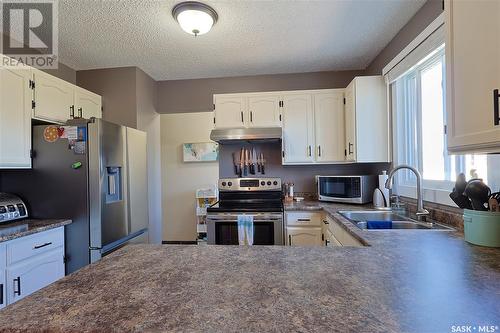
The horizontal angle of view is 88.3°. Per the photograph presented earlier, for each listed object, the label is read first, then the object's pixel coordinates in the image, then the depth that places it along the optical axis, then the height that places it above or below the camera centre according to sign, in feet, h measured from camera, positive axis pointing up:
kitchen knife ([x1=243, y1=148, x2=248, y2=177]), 10.46 +0.32
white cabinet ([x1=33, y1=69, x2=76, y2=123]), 6.90 +2.09
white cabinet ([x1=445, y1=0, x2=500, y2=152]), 2.84 +1.11
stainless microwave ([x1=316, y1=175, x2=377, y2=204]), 8.12 -0.71
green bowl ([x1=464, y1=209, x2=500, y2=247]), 3.48 -0.87
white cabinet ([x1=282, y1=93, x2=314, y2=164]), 9.36 +1.44
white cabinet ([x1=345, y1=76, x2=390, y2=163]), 8.07 +1.47
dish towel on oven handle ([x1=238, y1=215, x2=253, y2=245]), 7.90 -1.90
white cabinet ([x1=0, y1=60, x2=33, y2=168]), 6.01 +1.35
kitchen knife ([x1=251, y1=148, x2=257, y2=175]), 10.43 +0.38
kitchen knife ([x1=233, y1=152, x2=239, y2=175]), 10.60 +0.15
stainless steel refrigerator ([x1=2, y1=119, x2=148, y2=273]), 6.69 -0.34
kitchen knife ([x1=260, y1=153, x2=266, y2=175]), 10.39 +0.17
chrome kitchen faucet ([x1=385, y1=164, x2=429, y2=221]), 5.58 -0.78
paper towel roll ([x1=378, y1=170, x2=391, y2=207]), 7.24 -0.61
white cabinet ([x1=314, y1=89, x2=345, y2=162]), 9.25 +1.51
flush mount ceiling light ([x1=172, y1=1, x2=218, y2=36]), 5.93 +3.65
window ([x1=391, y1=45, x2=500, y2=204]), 5.12 +0.77
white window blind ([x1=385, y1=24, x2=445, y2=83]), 5.27 +2.64
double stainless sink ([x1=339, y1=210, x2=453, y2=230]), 5.28 -1.27
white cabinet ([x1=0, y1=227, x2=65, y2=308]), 5.30 -2.05
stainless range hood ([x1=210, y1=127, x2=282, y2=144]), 8.96 +1.20
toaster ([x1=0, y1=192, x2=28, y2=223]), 6.20 -0.90
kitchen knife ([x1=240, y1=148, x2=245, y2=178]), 10.47 +0.26
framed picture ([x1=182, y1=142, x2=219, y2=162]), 13.70 +0.92
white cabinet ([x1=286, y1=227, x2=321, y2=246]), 8.10 -2.16
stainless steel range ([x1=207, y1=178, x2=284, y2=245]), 7.95 -1.66
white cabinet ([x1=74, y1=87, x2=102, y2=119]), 8.34 +2.29
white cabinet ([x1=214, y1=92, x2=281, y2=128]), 9.46 +2.17
